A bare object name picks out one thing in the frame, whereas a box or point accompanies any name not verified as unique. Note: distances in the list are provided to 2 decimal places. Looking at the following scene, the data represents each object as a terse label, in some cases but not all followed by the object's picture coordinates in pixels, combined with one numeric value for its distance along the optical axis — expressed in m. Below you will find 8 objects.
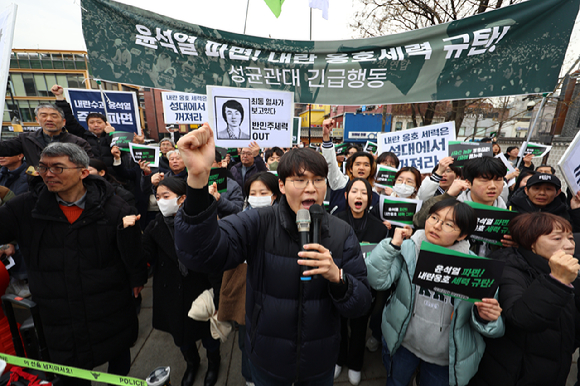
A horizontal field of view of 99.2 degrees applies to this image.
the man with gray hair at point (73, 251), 1.93
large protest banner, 3.10
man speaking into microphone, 1.44
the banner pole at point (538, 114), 3.33
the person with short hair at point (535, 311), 1.49
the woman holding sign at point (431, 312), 1.85
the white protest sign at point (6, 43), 1.59
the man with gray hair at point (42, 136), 3.30
